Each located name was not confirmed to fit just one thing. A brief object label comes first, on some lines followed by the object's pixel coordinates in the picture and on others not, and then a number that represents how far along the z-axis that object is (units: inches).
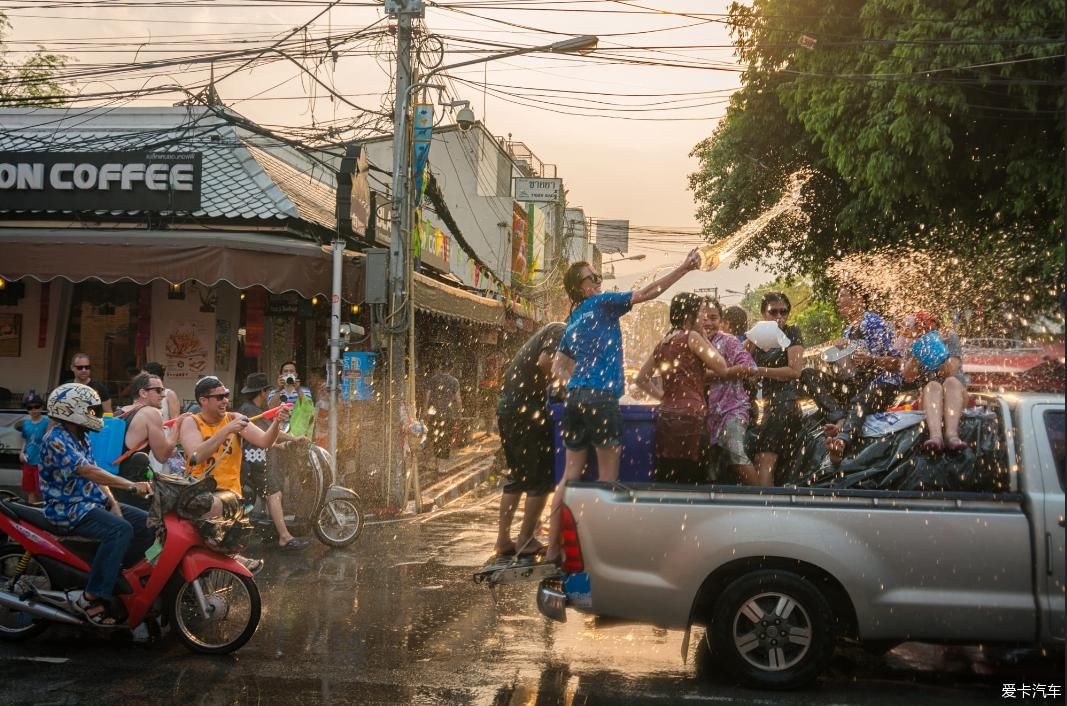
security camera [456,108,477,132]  603.8
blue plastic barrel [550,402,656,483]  253.9
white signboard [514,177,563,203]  1040.8
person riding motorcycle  233.9
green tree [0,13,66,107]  1152.1
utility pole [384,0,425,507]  499.5
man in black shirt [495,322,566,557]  263.0
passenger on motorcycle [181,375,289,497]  268.8
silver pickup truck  195.5
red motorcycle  235.8
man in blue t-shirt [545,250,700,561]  238.5
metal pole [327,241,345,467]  467.9
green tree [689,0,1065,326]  571.8
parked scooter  392.8
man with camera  438.0
